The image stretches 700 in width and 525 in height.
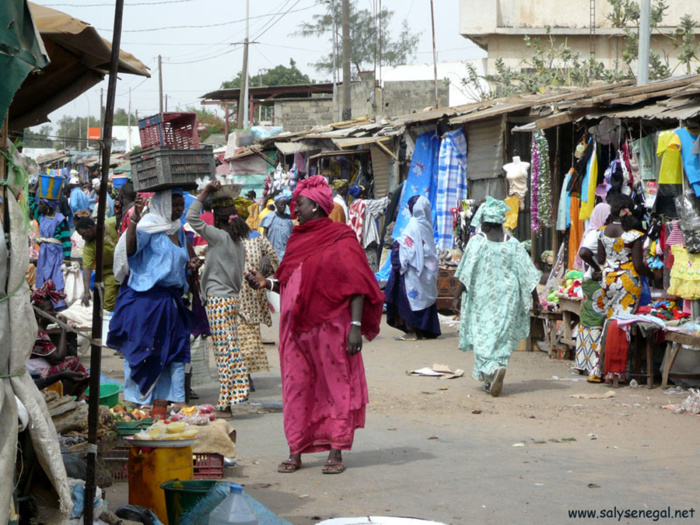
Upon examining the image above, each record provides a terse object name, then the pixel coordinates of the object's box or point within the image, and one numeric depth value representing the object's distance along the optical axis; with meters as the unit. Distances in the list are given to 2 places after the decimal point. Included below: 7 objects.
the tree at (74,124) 112.75
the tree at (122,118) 111.19
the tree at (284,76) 70.95
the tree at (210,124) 59.39
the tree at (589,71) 25.12
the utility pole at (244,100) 39.00
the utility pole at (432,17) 27.02
